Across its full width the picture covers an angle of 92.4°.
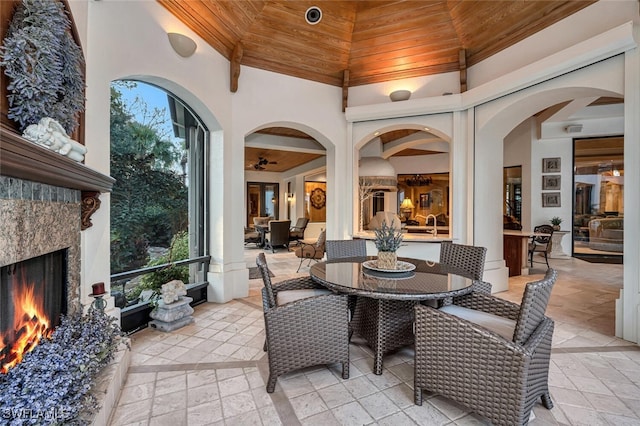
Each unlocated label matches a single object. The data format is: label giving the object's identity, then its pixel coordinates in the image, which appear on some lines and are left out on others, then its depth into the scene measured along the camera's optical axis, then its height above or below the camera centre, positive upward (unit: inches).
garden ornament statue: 130.8 -34.9
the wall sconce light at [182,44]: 130.6 +72.5
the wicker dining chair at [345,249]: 146.0 -19.1
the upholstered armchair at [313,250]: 244.7 -32.5
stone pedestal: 129.2 -45.0
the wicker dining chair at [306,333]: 87.0 -35.8
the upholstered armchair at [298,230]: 404.2 -26.9
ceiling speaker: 166.4 +107.6
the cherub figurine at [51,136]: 59.1 +14.6
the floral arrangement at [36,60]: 57.9 +29.9
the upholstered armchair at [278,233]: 366.9 -27.8
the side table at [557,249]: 307.4 -39.3
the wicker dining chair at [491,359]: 66.2 -34.8
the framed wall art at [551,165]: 309.9 +45.8
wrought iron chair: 256.2 -29.1
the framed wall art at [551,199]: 311.0 +11.1
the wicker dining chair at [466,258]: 120.6 -20.2
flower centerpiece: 108.7 -14.0
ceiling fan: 360.4 +58.3
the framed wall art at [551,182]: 310.7 +28.5
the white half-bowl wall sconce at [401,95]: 190.4 +71.8
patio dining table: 85.7 -22.5
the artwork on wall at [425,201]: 456.1 +13.5
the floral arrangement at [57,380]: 48.9 -30.3
